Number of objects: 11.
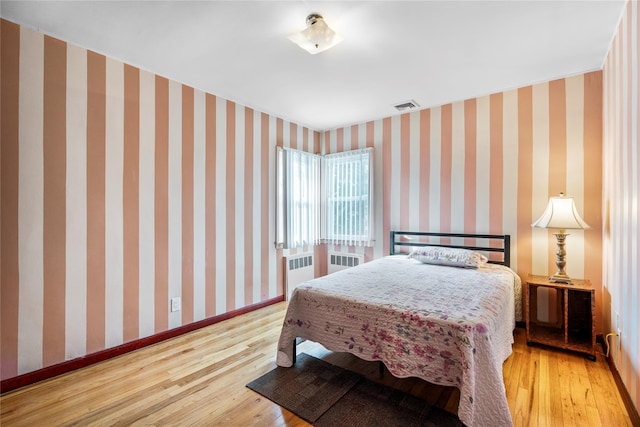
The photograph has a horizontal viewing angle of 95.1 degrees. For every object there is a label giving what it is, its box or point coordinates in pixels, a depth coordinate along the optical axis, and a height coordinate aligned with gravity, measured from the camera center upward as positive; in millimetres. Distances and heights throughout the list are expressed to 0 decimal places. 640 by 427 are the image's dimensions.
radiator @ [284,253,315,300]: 3956 -821
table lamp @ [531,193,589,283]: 2440 -85
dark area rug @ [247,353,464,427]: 1657 -1184
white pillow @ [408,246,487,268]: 2871 -467
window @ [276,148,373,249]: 3906 +190
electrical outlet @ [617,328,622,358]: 1967 -872
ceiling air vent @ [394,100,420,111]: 3406 +1265
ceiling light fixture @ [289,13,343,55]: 1926 +1215
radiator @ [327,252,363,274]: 4199 -728
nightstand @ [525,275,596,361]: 2336 -956
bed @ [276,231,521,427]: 1466 -682
